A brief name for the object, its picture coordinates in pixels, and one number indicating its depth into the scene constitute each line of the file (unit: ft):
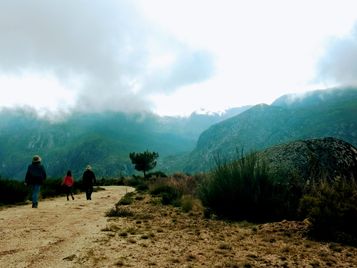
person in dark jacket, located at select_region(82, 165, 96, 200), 74.74
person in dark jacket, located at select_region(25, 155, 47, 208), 57.06
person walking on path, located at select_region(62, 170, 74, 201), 76.69
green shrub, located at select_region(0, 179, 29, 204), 65.62
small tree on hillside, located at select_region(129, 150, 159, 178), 253.03
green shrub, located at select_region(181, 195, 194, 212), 46.52
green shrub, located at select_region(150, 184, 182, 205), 56.18
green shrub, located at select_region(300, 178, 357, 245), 29.09
